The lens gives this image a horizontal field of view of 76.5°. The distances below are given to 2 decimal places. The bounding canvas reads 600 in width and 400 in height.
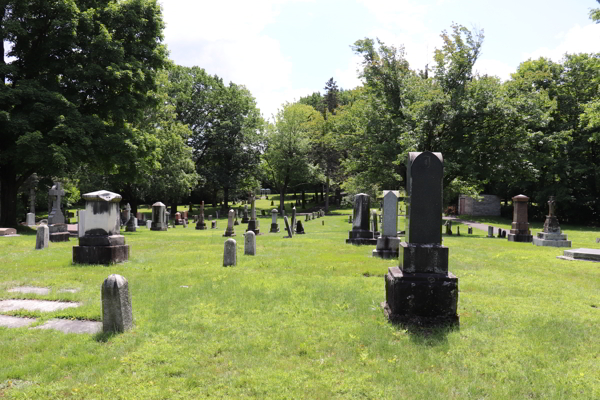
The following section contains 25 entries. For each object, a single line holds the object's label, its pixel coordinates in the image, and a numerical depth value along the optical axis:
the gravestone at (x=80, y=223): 13.66
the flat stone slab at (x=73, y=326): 5.40
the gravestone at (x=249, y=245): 12.53
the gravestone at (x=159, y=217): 25.92
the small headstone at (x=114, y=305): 5.15
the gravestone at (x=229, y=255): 10.31
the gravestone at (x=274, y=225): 24.19
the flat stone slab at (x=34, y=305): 6.36
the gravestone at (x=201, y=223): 28.23
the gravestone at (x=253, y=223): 22.50
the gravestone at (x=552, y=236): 17.42
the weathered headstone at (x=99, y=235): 10.23
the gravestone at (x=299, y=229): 22.95
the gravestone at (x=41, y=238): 13.34
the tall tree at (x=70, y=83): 17.55
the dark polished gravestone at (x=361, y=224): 15.57
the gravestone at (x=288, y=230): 19.76
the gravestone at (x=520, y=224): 19.75
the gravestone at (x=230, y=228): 19.84
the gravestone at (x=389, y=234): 12.38
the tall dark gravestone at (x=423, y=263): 5.71
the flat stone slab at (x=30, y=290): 7.38
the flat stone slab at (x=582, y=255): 12.73
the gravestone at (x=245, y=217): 32.58
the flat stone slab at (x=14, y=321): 5.60
